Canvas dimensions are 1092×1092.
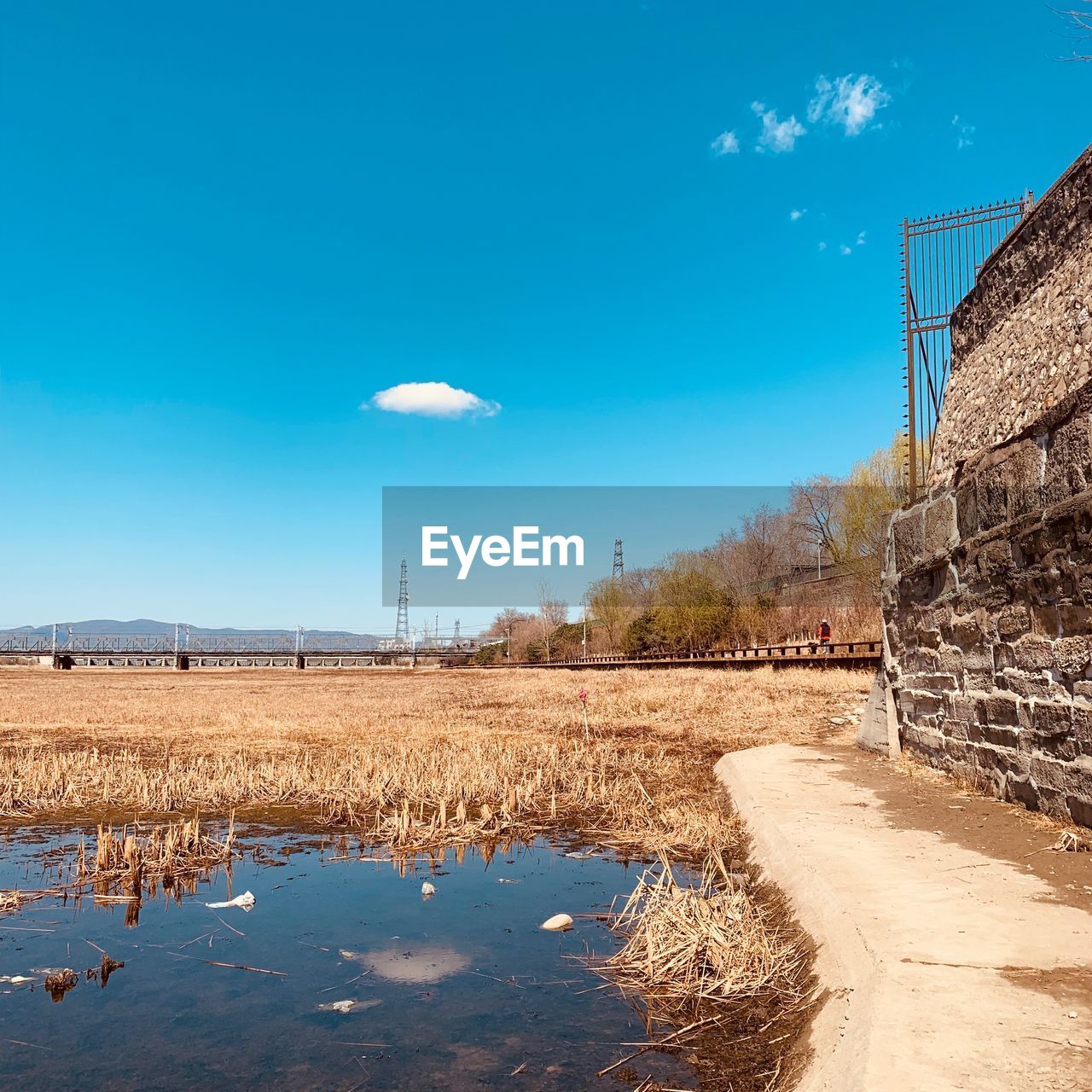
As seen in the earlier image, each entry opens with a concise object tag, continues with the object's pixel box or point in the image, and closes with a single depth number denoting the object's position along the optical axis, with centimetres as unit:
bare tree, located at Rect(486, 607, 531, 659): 10425
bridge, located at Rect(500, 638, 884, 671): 2700
